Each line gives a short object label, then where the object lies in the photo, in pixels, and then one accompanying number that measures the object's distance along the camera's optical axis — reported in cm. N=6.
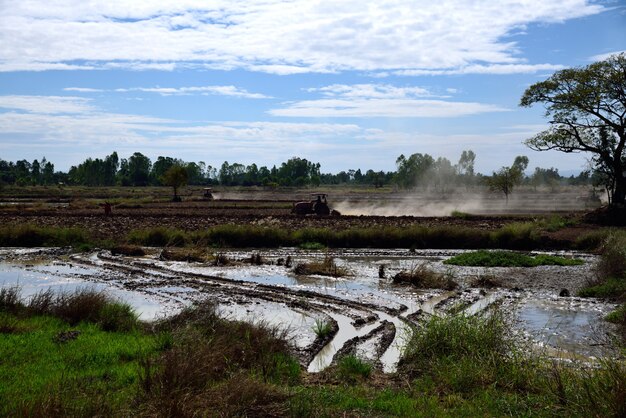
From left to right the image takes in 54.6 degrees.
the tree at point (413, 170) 14600
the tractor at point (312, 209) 5500
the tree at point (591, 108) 4291
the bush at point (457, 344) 1069
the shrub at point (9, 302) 1476
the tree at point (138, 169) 16588
